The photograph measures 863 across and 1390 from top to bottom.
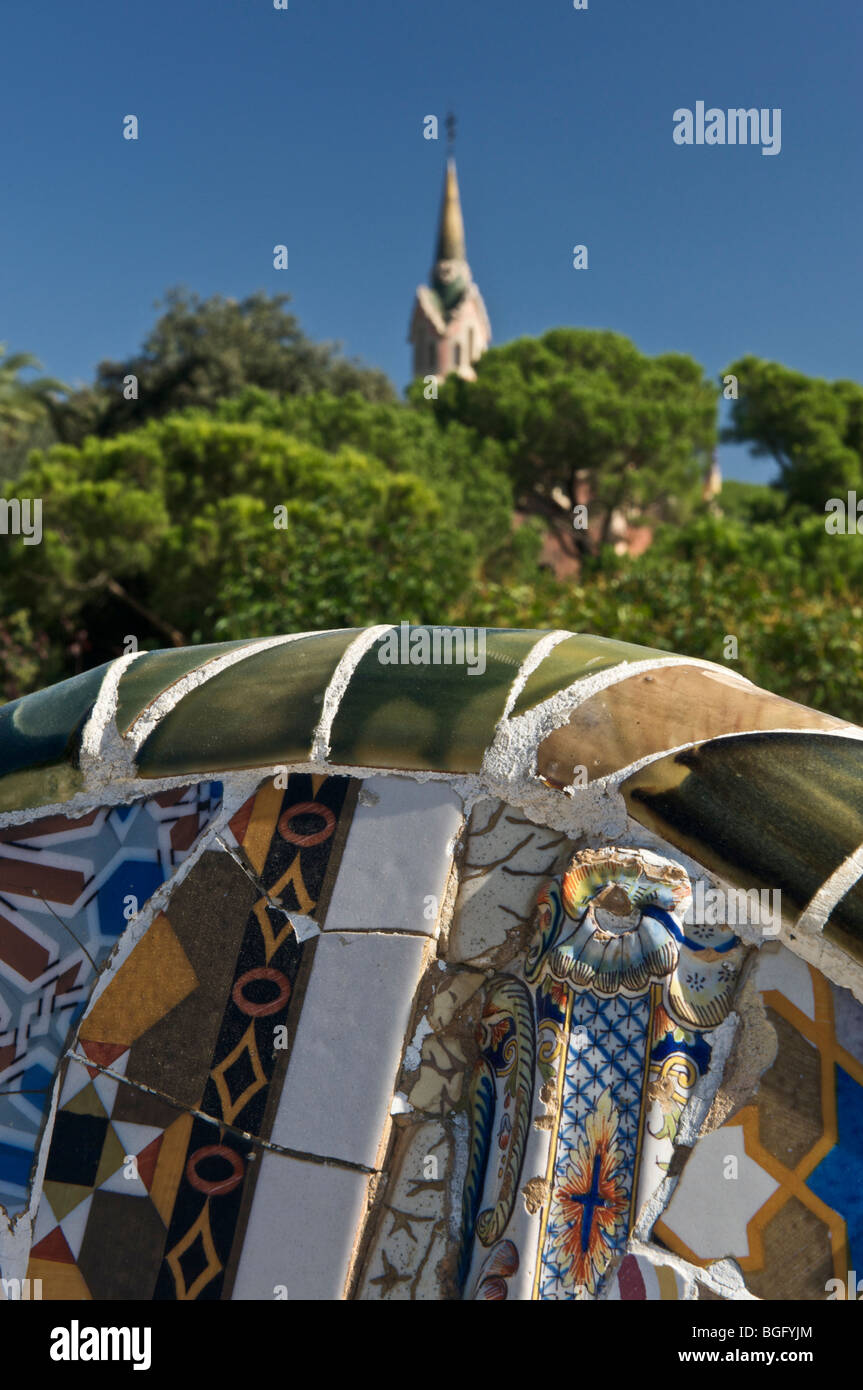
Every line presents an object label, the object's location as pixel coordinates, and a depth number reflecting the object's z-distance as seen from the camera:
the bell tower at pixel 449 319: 28.77
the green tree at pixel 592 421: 18.09
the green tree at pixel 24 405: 19.66
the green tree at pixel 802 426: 18.77
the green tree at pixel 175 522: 9.98
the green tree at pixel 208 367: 20.47
